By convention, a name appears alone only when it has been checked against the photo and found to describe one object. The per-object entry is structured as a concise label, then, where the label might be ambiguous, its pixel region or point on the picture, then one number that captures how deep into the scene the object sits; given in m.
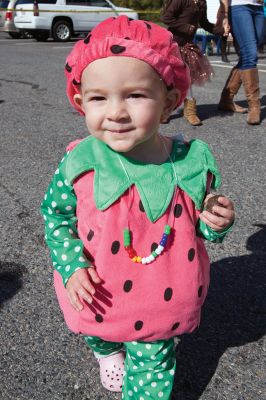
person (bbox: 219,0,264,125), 4.87
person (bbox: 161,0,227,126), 5.03
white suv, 15.66
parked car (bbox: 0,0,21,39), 16.83
